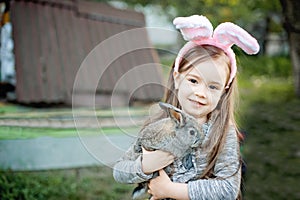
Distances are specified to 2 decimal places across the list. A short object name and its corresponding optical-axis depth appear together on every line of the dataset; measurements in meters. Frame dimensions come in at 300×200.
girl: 1.85
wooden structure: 5.46
